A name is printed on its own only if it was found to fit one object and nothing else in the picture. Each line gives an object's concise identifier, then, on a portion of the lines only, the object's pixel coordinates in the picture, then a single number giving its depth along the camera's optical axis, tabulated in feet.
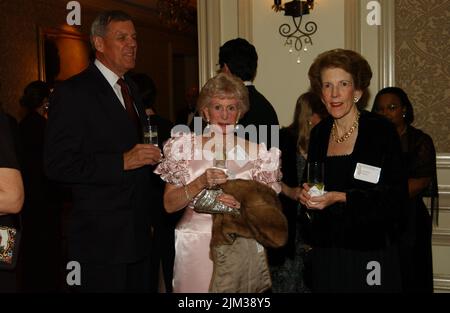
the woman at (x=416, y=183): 13.32
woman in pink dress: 8.93
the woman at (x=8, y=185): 6.77
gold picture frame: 27.50
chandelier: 25.59
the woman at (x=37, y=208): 16.24
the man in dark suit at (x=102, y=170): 8.91
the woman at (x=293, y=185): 12.03
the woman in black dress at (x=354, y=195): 8.37
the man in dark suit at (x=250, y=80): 11.02
